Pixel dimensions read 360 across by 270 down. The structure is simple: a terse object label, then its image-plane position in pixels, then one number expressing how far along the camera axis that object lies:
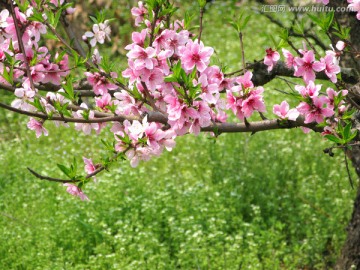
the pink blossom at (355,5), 2.79
